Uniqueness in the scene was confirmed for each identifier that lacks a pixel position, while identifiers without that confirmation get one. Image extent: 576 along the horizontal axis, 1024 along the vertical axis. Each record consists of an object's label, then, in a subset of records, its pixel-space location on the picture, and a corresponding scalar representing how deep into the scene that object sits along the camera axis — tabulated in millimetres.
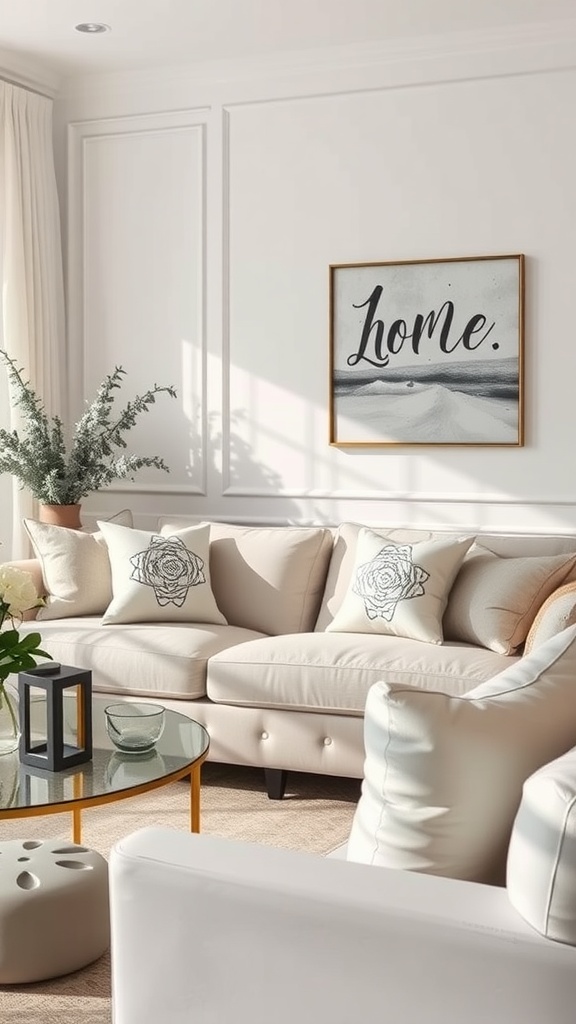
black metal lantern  2596
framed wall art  4508
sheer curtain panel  5012
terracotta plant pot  4840
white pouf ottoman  2408
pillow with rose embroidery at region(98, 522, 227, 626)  4172
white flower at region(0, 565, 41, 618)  2645
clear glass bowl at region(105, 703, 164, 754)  2662
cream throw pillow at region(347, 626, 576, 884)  1490
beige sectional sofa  3654
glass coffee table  2398
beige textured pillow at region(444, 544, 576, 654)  3725
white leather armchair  1328
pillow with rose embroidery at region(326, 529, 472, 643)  3842
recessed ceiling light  4523
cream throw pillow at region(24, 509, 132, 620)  4352
